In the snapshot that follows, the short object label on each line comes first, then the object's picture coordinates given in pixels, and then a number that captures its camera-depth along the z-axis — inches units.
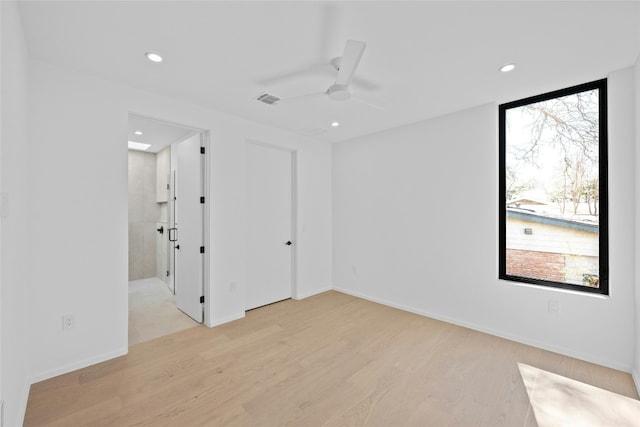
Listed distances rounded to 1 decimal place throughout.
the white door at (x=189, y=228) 133.6
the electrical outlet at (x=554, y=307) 106.0
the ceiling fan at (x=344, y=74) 68.1
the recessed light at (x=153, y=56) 84.5
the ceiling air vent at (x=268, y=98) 102.3
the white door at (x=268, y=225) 151.3
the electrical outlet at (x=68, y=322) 91.7
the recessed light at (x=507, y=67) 90.8
